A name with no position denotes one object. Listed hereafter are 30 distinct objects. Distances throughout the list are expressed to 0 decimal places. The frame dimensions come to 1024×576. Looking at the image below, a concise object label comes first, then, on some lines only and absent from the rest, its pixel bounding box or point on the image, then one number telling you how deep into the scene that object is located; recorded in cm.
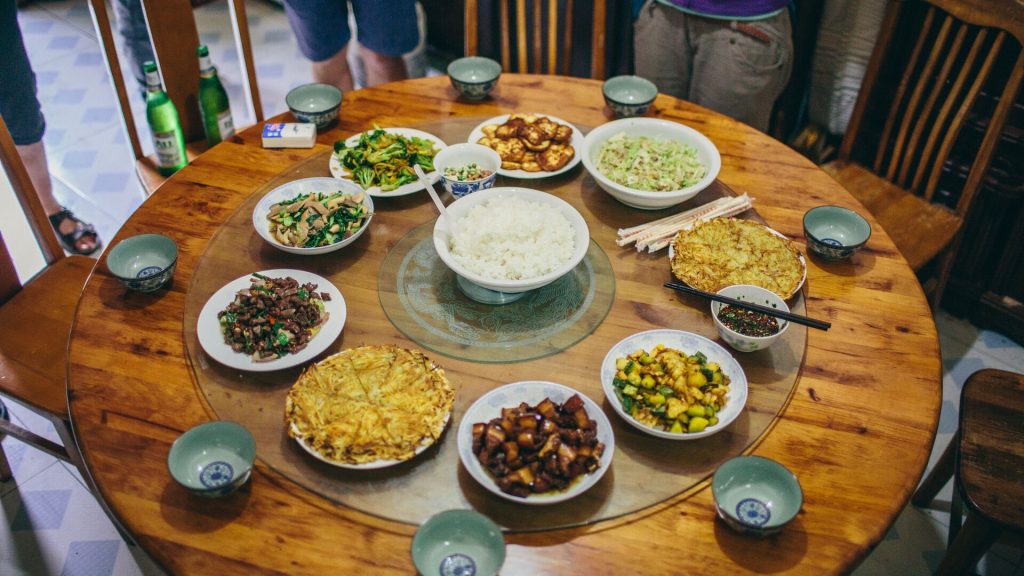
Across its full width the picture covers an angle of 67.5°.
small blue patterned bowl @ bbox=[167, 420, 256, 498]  162
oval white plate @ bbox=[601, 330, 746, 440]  174
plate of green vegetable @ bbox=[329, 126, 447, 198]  246
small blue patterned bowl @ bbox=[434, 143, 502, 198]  246
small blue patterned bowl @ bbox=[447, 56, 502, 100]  287
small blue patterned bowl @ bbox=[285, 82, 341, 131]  272
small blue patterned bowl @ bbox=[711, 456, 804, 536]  157
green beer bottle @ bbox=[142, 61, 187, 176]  303
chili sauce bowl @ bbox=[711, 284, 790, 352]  193
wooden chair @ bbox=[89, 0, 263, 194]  297
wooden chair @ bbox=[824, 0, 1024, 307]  276
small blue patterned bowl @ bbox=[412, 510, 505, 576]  151
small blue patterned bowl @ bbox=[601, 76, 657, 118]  278
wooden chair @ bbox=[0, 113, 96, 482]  235
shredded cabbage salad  243
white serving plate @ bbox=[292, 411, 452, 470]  165
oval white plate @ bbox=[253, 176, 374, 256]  220
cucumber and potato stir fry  175
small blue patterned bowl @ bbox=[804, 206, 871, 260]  224
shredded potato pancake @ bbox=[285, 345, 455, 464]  168
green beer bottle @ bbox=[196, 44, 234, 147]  308
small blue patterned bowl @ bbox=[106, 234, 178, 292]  210
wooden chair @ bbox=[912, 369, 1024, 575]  216
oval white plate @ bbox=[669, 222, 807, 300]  213
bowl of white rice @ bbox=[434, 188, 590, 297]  203
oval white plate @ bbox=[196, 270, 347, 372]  189
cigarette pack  265
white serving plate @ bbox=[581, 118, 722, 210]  235
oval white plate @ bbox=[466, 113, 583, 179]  251
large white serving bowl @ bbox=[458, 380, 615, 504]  161
